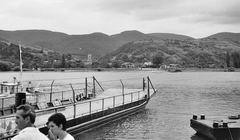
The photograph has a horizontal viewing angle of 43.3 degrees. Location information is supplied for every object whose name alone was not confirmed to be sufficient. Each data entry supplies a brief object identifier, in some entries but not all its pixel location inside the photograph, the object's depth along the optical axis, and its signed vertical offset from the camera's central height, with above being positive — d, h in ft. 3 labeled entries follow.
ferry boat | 52.49 -12.78
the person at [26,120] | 17.76 -3.30
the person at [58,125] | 20.99 -4.27
